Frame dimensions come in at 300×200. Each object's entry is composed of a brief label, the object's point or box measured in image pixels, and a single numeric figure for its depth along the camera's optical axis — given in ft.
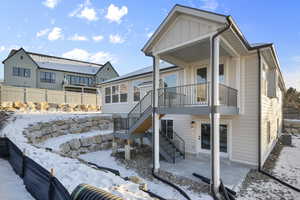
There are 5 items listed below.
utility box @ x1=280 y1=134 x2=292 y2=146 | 39.96
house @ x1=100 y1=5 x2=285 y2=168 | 20.50
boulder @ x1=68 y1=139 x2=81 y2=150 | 31.95
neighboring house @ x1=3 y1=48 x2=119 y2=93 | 81.25
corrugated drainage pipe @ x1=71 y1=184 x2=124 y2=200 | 6.79
